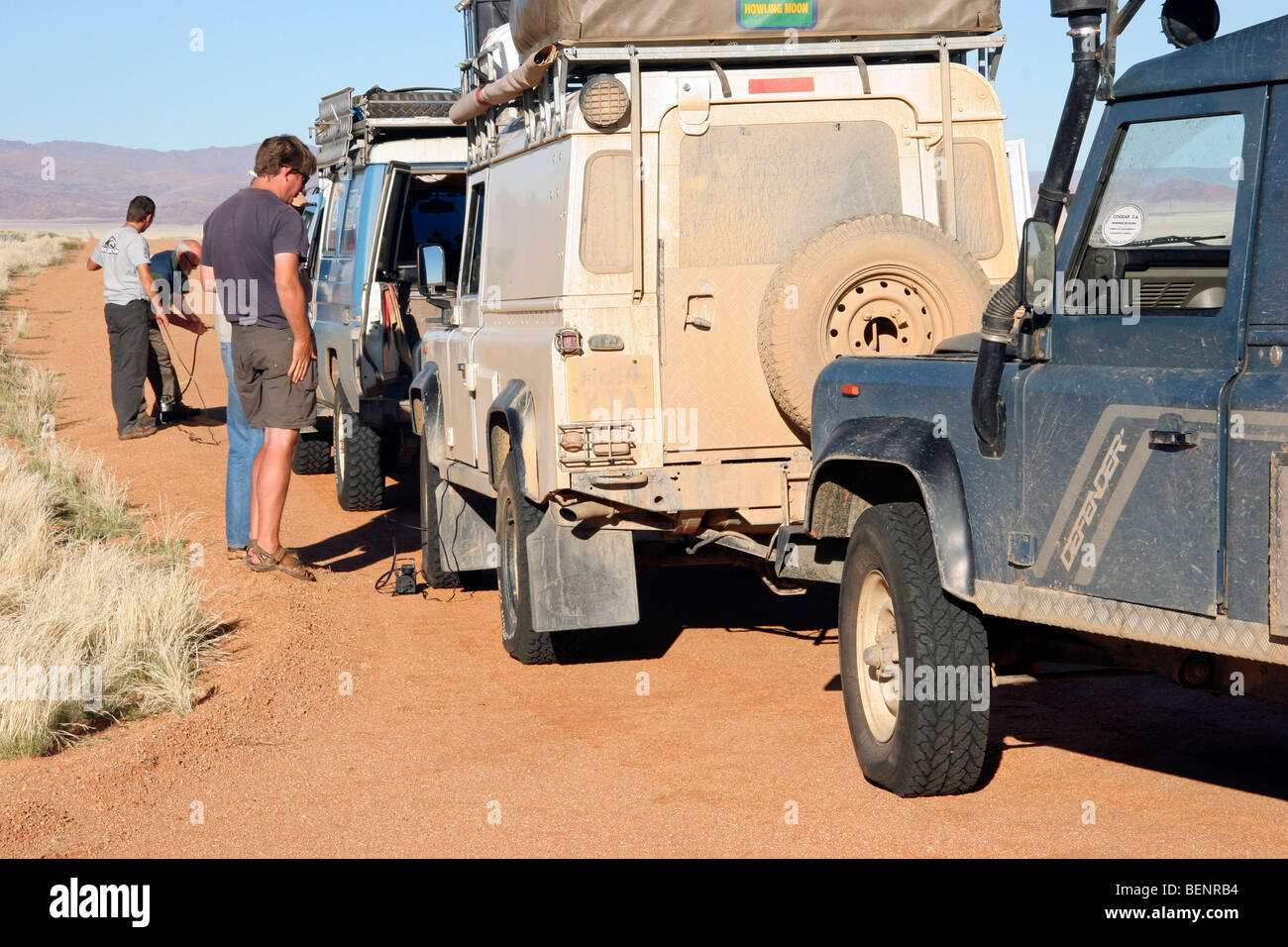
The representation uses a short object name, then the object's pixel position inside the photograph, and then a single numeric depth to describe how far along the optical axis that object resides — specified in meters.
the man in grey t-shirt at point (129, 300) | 14.53
